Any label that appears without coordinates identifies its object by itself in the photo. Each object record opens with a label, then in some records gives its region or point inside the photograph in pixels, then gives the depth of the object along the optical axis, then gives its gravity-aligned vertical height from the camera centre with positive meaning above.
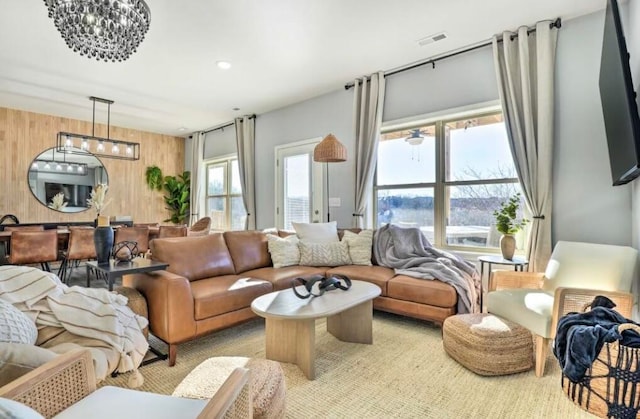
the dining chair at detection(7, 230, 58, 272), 3.90 -0.45
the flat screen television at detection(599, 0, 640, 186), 1.73 +0.65
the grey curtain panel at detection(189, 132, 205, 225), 7.34 +0.80
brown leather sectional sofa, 2.33 -0.65
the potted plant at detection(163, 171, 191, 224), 7.52 +0.31
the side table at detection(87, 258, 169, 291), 2.26 -0.42
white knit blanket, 1.59 -0.51
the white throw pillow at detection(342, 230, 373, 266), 3.62 -0.41
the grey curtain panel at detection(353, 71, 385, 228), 4.21 +1.09
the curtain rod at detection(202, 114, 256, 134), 6.63 +1.82
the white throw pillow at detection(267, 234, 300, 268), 3.54 -0.45
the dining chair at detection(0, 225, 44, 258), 4.10 -0.27
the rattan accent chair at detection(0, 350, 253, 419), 0.93 -0.61
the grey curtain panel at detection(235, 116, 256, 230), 6.00 +0.79
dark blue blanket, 1.07 -0.45
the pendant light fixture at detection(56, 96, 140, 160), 5.45 +1.23
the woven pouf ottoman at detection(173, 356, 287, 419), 1.33 -0.76
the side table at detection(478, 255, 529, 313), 2.91 -0.47
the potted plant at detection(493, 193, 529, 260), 3.01 -0.15
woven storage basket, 1.01 -0.57
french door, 5.04 +0.43
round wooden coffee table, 2.07 -0.79
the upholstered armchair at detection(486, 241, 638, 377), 1.94 -0.55
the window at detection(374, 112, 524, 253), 3.50 +0.38
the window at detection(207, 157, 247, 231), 6.71 +0.34
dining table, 4.00 -0.37
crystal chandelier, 2.09 +1.28
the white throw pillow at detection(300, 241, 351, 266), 3.61 -0.50
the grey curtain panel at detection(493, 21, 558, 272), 2.98 +0.93
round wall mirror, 5.79 +0.65
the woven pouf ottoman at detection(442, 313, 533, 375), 2.08 -0.91
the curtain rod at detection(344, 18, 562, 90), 2.99 +1.78
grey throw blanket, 2.81 -0.52
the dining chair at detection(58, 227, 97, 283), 4.25 -0.46
